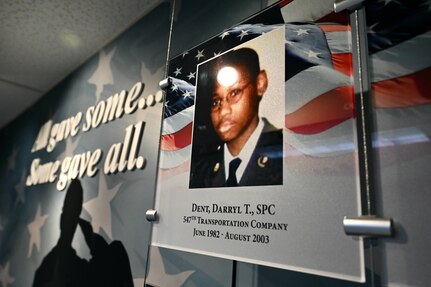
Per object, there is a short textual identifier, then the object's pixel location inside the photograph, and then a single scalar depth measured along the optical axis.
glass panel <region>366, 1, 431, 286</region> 0.50
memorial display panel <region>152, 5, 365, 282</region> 0.58
